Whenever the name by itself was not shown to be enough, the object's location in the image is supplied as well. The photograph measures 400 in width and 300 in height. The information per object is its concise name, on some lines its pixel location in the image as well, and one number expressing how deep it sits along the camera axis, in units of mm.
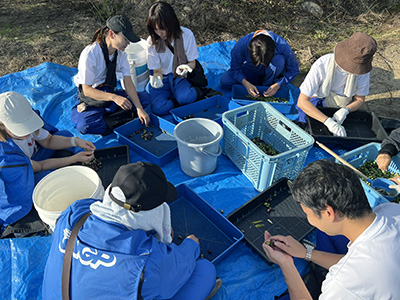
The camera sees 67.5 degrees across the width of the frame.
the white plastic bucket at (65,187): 2336
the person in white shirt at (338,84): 2922
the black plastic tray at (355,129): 3206
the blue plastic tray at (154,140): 3180
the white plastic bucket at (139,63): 3861
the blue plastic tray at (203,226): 2436
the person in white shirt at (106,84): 3045
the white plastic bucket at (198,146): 2783
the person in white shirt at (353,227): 1369
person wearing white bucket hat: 2264
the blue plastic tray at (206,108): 3699
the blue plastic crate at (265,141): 2656
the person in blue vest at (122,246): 1424
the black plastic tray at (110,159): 3062
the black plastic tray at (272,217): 2531
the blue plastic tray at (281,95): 3730
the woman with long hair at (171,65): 3590
